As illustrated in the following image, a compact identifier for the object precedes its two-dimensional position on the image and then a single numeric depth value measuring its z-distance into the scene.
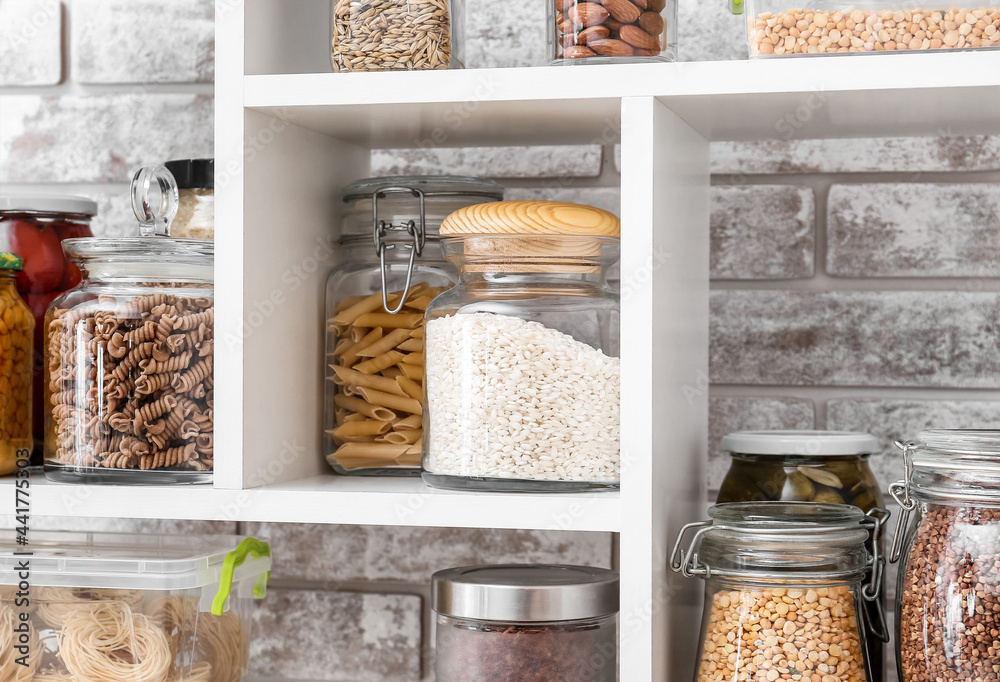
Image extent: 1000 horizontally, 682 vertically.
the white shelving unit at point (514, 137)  1.33
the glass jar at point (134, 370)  1.38
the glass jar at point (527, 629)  1.37
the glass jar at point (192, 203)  1.45
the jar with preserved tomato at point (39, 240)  1.47
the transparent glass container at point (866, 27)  1.32
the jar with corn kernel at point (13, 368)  1.42
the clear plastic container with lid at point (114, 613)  1.38
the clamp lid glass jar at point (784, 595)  1.32
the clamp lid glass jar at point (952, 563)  1.30
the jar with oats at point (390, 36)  1.39
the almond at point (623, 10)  1.36
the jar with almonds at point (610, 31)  1.36
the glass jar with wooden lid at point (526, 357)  1.35
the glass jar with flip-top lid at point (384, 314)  1.44
